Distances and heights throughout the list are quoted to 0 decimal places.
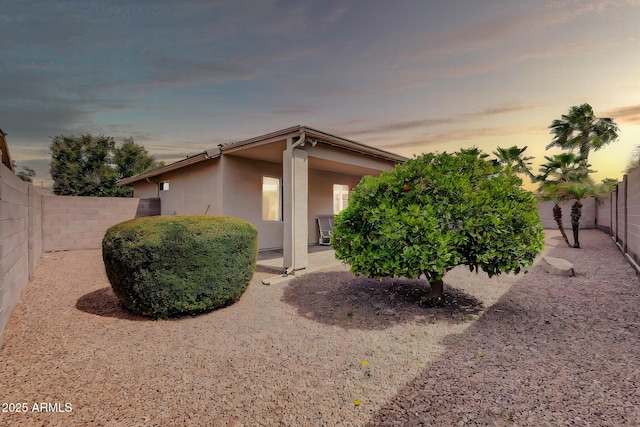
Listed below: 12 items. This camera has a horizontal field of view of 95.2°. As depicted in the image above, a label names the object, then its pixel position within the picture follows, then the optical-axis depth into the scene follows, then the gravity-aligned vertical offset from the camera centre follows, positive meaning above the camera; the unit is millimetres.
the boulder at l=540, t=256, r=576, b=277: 6387 -1257
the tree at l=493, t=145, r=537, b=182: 20234 +3738
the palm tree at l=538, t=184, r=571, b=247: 11206 +542
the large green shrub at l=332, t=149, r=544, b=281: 3801 -127
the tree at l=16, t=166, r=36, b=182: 26875 +3874
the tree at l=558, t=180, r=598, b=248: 10648 +658
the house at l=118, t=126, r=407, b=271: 6531 +1053
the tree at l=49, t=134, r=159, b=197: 21781 +3852
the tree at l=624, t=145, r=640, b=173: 14623 +2719
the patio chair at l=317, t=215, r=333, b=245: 10798 -573
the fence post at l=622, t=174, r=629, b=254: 8133 +20
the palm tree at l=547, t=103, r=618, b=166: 20109 +5648
